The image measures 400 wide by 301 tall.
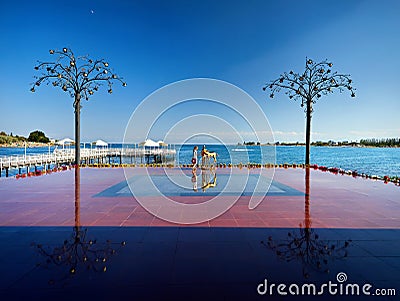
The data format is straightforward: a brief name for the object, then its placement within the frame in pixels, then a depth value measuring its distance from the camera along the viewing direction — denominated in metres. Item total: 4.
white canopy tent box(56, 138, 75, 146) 33.94
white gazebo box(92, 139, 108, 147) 35.57
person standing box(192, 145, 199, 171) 14.11
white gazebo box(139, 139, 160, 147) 35.19
